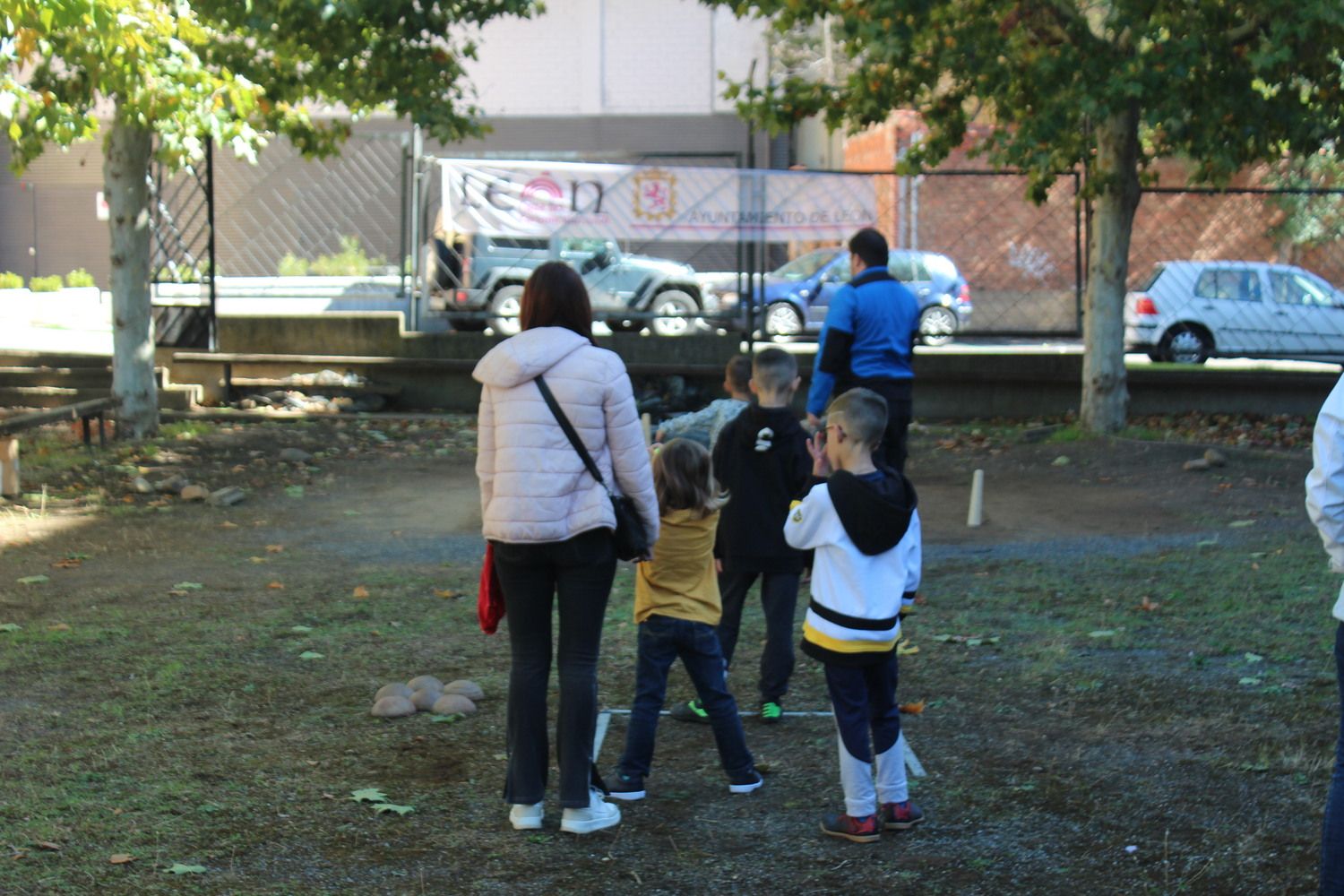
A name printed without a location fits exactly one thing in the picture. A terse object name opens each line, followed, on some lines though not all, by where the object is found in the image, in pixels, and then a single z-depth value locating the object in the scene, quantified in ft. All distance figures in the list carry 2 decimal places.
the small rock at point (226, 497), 33.53
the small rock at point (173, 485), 35.19
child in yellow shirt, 14.98
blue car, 57.11
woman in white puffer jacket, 13.43
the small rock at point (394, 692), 18.02
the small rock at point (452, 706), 17.79
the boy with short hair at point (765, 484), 17.01
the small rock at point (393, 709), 17.69
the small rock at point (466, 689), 18.30
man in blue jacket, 24.14
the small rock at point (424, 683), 18.35
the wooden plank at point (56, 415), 34.42
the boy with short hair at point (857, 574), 13.42
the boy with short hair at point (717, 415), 18.44
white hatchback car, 51.47
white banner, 49.16
